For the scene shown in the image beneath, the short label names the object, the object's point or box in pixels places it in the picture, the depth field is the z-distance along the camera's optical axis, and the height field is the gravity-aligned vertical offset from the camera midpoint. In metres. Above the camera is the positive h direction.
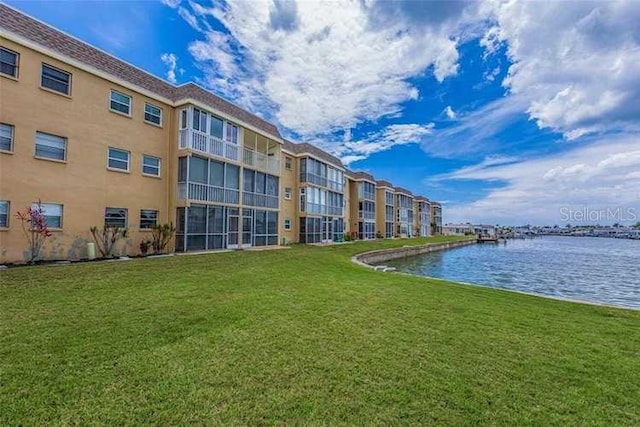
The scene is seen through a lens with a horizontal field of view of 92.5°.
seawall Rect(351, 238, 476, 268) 25.93 -2.37
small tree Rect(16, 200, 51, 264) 11.76 +0.14
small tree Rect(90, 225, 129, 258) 14.31 -0.31
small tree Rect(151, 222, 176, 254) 16.59 -0.27
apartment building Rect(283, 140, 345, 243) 30.81 +3.84
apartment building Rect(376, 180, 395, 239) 52.38 +3.66
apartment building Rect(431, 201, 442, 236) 83.81 +3.32
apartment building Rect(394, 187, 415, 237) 58.72 +3.65
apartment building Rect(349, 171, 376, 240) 44.81 +3.89
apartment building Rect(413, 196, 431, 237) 70.88 +3.31
